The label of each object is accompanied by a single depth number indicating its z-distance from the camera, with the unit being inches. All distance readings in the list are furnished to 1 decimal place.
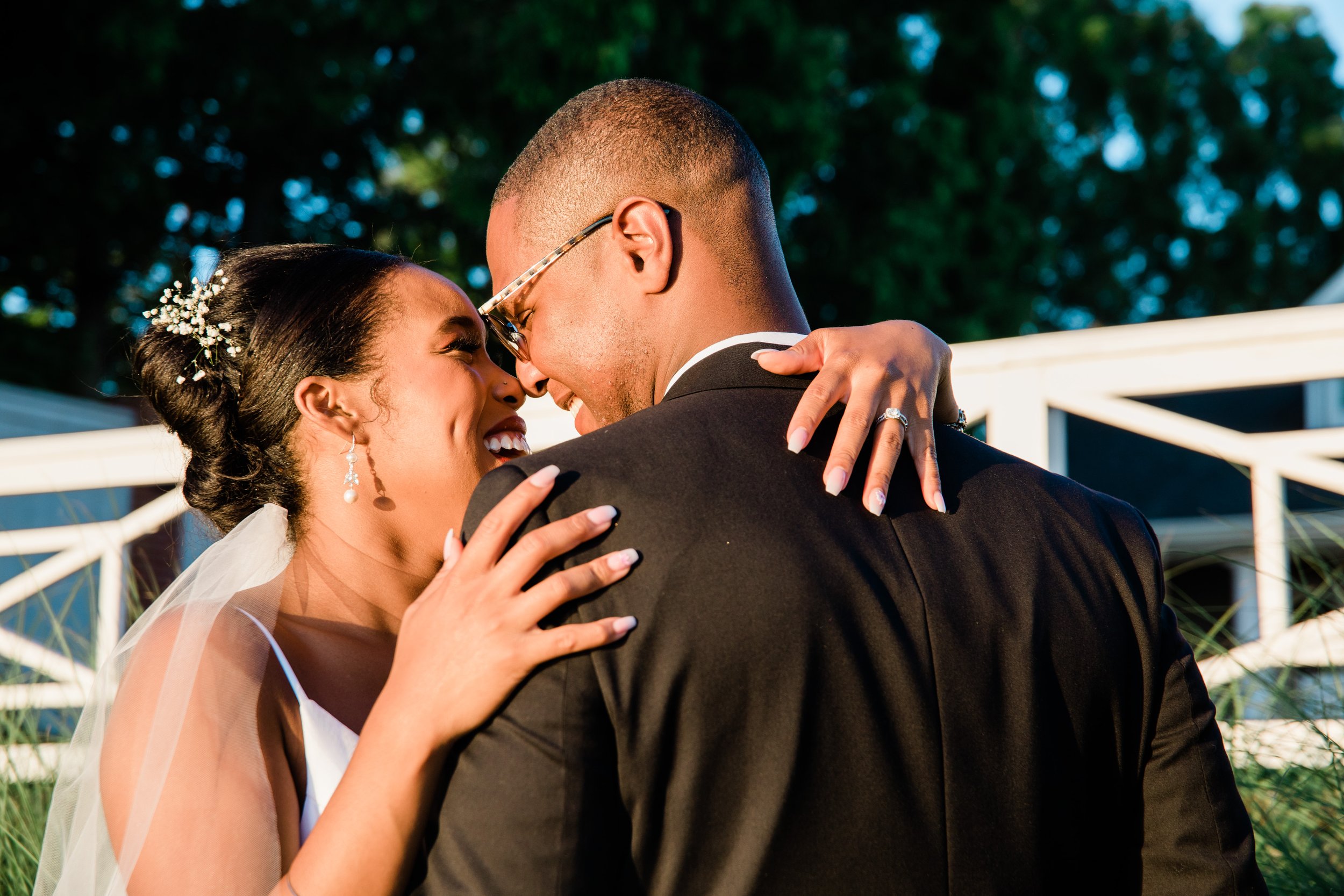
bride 57.7
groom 55.2
